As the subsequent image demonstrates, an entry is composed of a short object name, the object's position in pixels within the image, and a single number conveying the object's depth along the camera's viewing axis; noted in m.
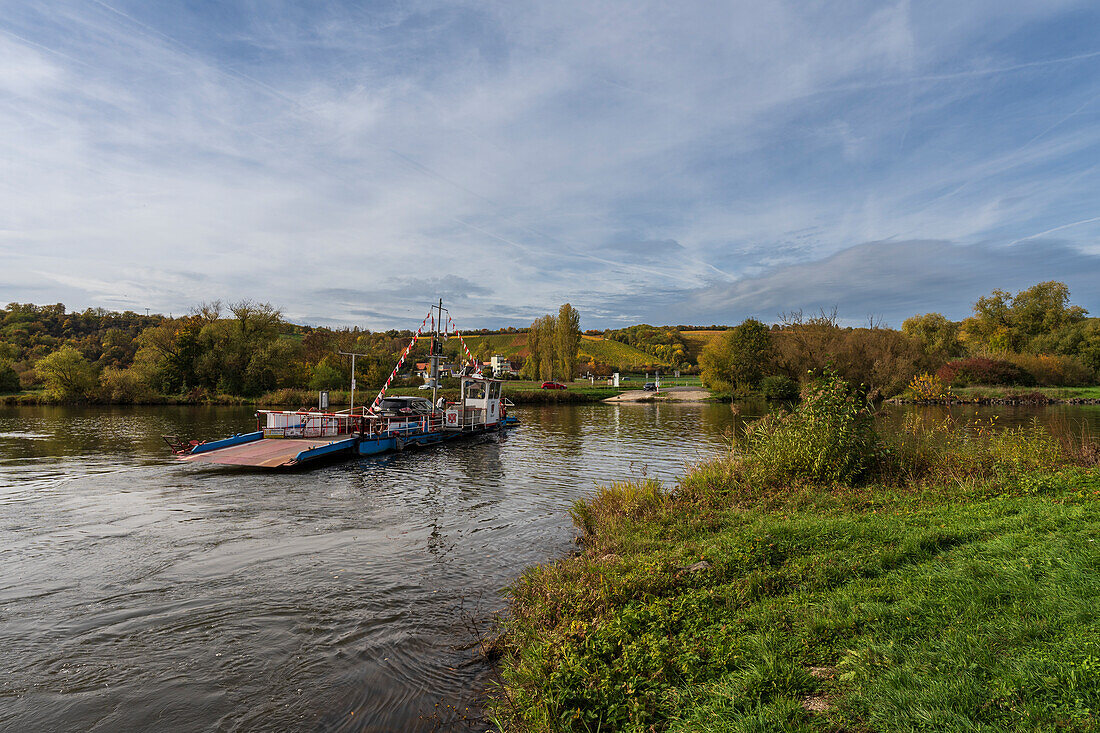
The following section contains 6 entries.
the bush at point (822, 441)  10.79
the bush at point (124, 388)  53.38
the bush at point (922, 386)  37.80
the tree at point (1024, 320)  66.88
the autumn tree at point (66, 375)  52.31
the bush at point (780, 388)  59.16
